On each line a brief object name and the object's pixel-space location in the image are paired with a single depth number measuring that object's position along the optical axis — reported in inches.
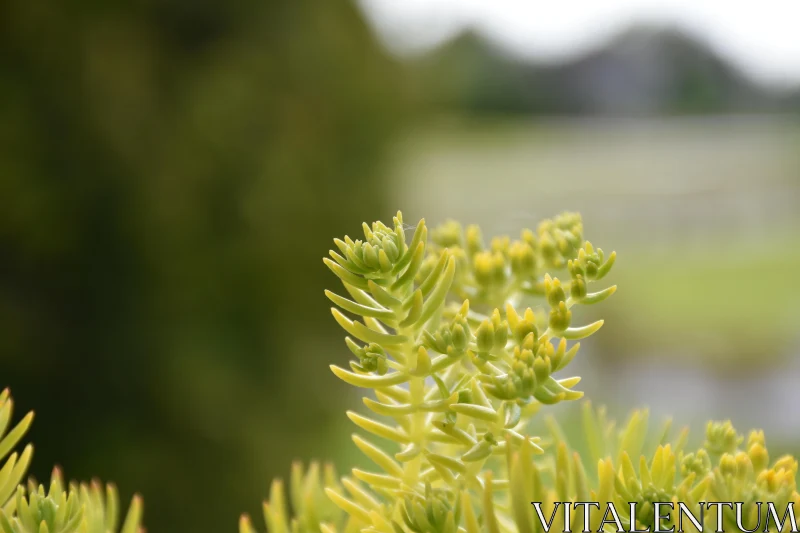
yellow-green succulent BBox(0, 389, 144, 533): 14.6
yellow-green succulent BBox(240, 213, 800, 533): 14.0
